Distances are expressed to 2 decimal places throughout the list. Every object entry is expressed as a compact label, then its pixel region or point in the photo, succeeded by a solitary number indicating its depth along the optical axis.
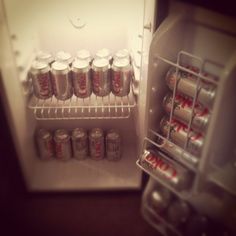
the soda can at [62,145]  1.68
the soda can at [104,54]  1.49
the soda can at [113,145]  1.68
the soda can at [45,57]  1.46
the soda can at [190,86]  1.00
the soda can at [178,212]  1.30
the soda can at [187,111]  1.07
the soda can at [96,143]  1.68
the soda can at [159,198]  1.33
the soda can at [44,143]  1.68
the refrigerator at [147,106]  1.03
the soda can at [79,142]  1.68
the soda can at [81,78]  1.43
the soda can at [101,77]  1.44
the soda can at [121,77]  1.44
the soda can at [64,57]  1.46
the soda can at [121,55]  1.48
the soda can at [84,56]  1.47
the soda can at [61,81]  1.42
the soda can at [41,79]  1.42
